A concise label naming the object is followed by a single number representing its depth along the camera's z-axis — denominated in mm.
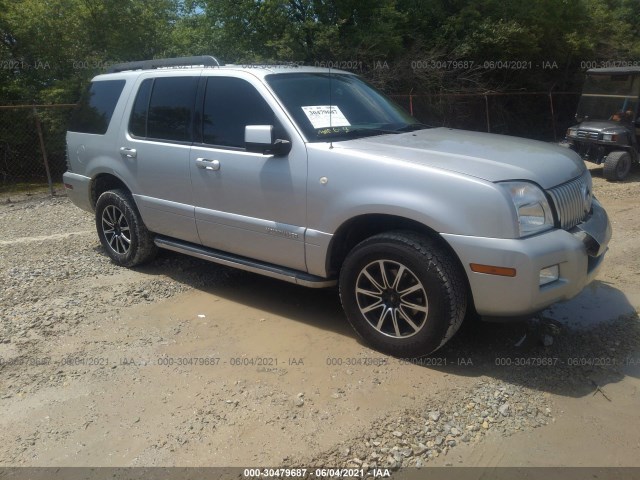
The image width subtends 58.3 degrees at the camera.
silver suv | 3496
